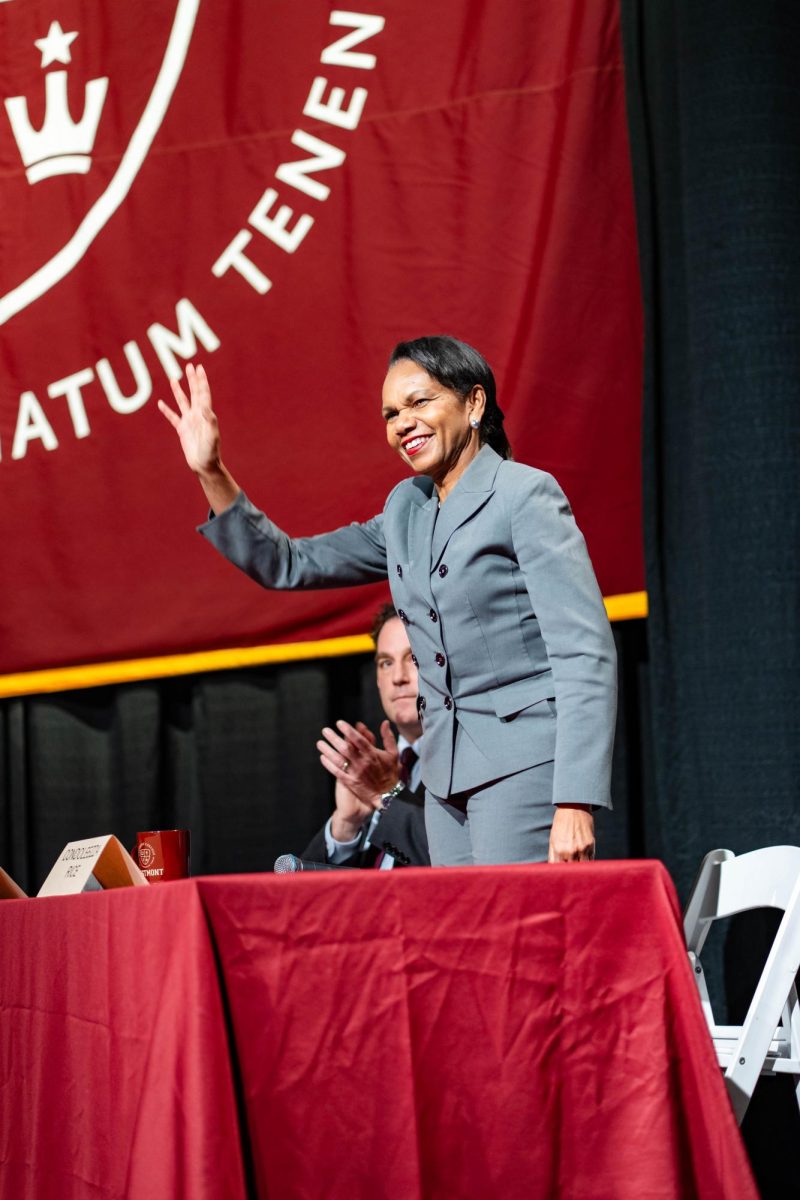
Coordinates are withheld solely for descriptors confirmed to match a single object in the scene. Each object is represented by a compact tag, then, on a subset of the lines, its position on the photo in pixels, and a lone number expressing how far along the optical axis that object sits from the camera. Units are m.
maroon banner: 8.87
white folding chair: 7.14
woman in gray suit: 7.07
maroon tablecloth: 6.41
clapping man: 7.73
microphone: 7.21
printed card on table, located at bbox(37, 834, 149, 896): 6.94
